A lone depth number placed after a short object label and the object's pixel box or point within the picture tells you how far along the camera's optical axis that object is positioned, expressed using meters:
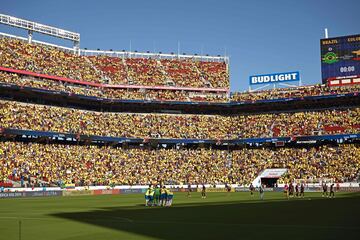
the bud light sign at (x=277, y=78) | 98.88
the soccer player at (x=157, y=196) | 42.09
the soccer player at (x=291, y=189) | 54.56
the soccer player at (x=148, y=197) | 42.00
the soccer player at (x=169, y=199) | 42.47
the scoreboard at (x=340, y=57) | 91.31
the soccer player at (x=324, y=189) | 54.75
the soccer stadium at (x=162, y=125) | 74.00
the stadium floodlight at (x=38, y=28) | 92.81
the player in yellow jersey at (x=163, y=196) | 42.34
